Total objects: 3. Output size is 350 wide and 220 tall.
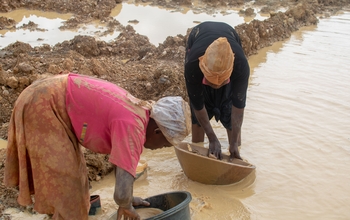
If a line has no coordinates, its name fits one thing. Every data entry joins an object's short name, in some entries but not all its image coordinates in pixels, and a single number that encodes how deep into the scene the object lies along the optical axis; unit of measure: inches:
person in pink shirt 79.3
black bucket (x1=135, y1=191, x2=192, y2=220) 90.1
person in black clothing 112.2
